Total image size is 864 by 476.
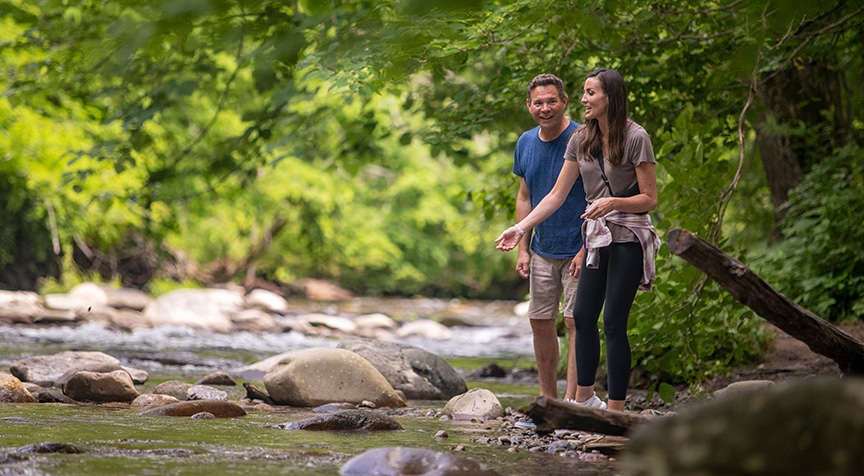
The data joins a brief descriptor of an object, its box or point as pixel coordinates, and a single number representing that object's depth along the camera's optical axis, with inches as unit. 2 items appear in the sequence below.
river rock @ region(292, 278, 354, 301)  2493.8
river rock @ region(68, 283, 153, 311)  1485.0
